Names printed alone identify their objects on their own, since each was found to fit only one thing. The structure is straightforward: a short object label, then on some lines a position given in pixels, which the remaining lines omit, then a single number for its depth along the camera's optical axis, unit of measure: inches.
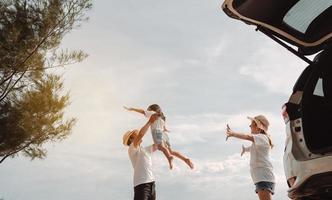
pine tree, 729.6
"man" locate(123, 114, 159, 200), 290.3
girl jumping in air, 308.2
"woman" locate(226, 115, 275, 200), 274.8
